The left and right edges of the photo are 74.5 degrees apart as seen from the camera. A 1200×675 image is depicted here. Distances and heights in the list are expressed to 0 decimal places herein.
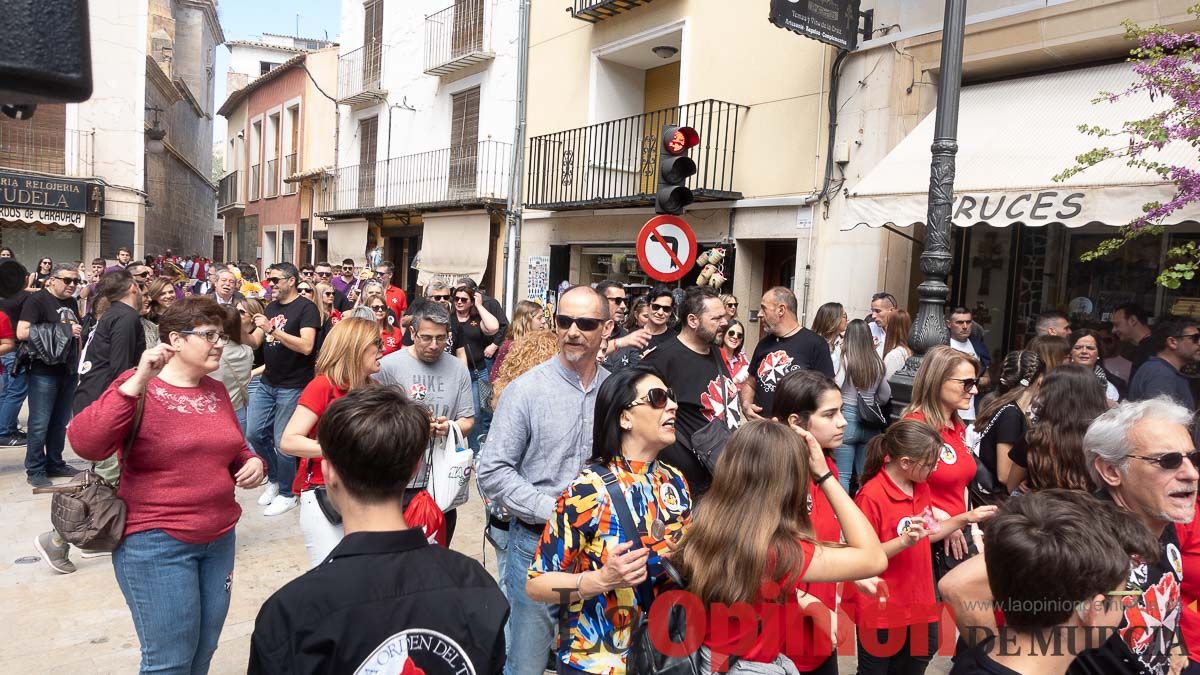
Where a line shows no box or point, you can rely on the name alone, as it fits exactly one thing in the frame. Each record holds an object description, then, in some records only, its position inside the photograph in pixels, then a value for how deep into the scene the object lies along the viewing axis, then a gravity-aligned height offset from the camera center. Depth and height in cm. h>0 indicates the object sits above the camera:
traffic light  650 +99
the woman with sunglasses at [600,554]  240 -82
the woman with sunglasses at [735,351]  538 -40
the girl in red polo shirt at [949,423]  351 -56
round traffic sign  606 +34
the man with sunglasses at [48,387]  668 -112
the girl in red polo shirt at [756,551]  227 -75
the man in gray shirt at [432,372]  426 -52
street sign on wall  761 +281
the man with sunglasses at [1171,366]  518 -32
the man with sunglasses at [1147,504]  225 -59
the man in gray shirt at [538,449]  304 -66
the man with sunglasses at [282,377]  629 -85
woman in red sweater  273 -79
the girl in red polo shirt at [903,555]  317 -102
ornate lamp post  497 +61
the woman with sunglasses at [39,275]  1077 -26
